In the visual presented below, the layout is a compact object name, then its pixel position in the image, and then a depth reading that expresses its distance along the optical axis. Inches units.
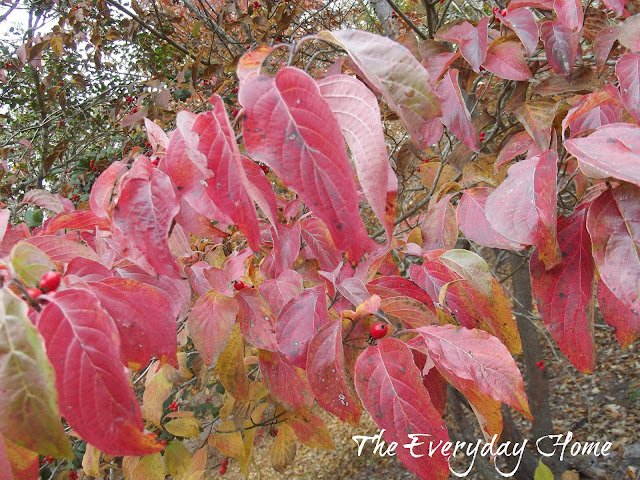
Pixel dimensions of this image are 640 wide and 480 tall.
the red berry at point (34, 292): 20.2
